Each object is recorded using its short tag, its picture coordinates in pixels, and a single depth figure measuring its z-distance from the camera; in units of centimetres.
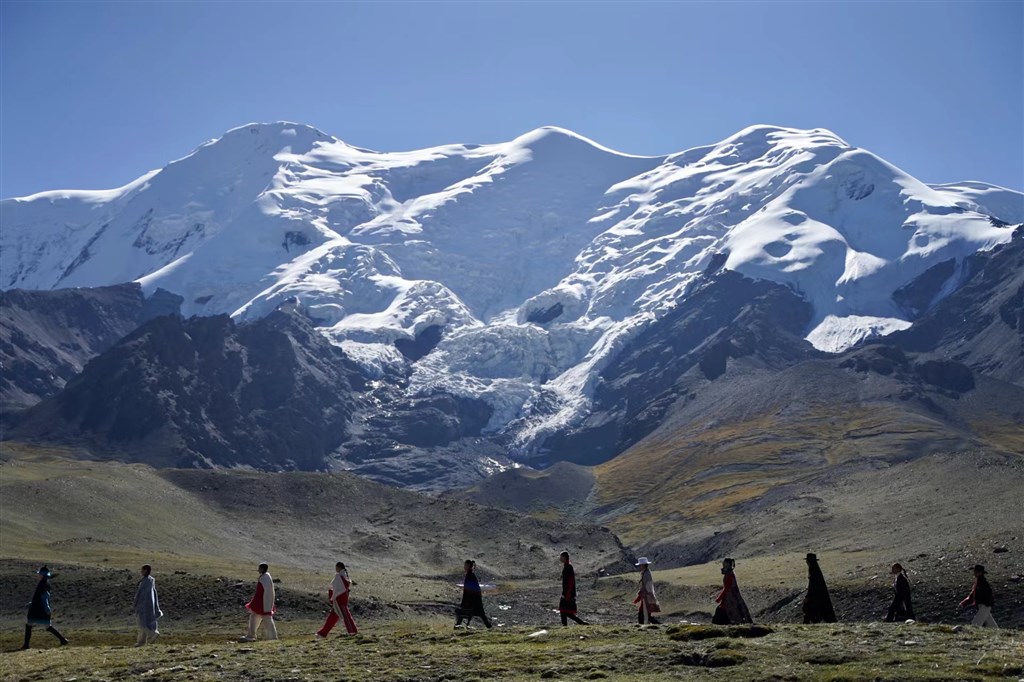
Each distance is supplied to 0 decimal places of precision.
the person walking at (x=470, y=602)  4872
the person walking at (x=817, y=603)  4403
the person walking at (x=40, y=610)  5038
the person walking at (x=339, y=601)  4769
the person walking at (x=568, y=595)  4694
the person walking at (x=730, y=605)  4356
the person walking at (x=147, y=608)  4716
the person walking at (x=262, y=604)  4662
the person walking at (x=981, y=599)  4466
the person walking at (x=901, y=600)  4666
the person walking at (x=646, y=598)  4691
